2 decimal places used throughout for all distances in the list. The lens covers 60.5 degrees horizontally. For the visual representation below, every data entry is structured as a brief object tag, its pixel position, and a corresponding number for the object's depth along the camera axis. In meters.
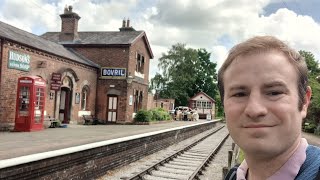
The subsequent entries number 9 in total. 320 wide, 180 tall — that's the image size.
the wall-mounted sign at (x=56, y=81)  14.96
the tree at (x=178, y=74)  49.84
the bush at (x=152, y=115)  19.94
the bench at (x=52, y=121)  14.28
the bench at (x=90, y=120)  18.38
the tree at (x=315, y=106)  23.54
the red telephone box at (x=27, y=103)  11.91
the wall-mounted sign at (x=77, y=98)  17.62
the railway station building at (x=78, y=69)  12.51
